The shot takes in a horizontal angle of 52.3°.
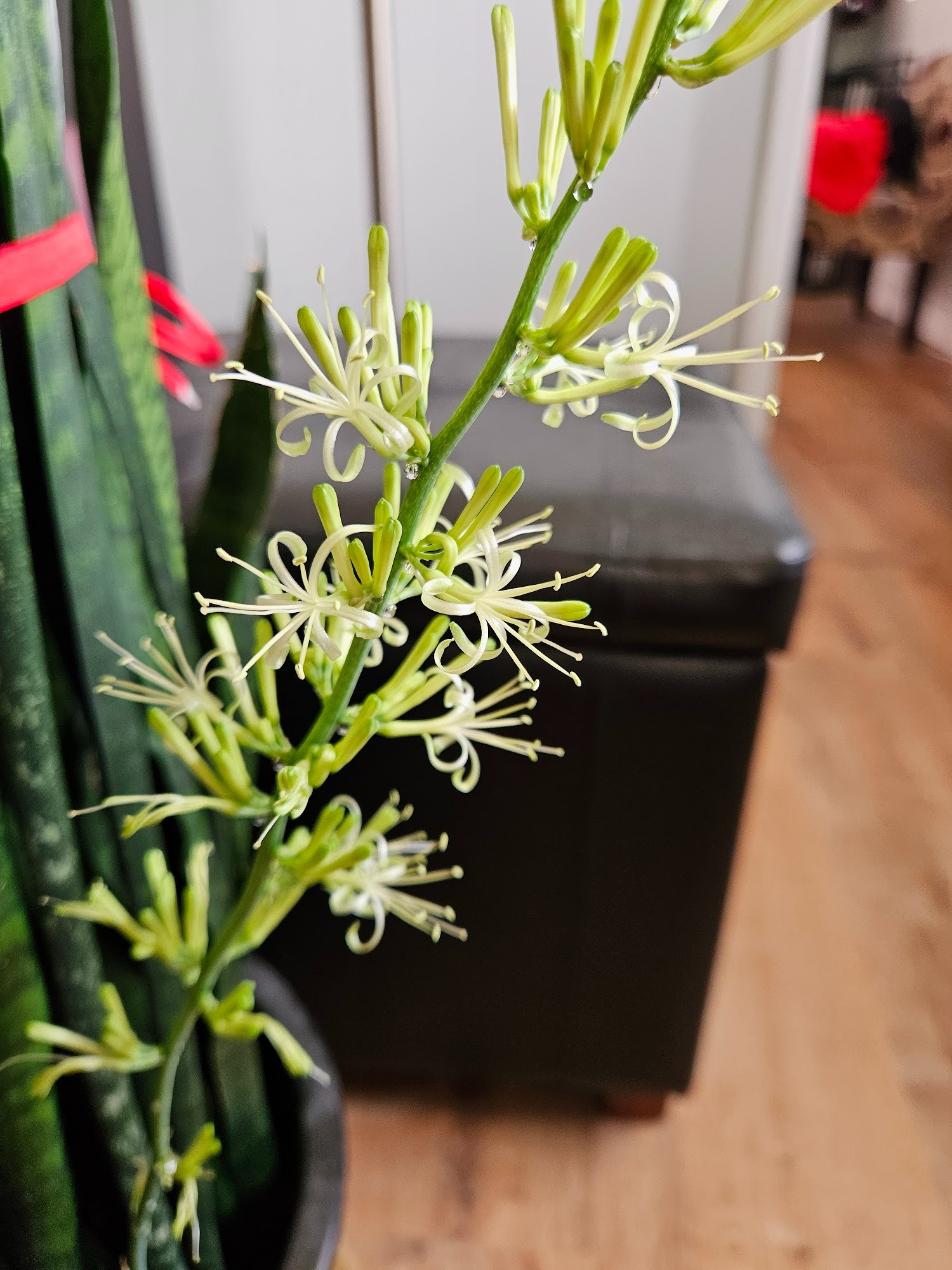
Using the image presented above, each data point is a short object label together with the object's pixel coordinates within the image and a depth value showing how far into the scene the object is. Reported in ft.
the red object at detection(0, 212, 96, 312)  1.18
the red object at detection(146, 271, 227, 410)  2.05
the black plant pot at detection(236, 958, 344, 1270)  1.67
